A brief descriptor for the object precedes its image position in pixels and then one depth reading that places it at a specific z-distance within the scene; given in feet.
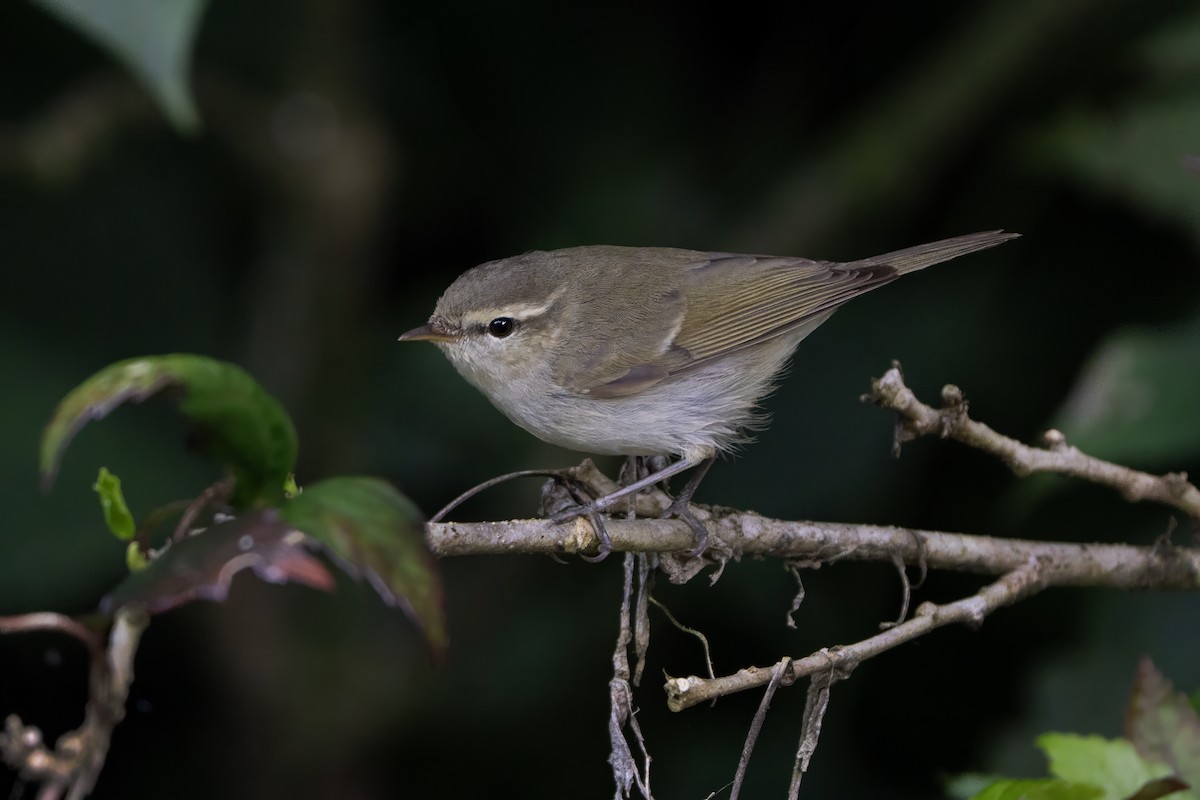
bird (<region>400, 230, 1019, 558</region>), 11.88
